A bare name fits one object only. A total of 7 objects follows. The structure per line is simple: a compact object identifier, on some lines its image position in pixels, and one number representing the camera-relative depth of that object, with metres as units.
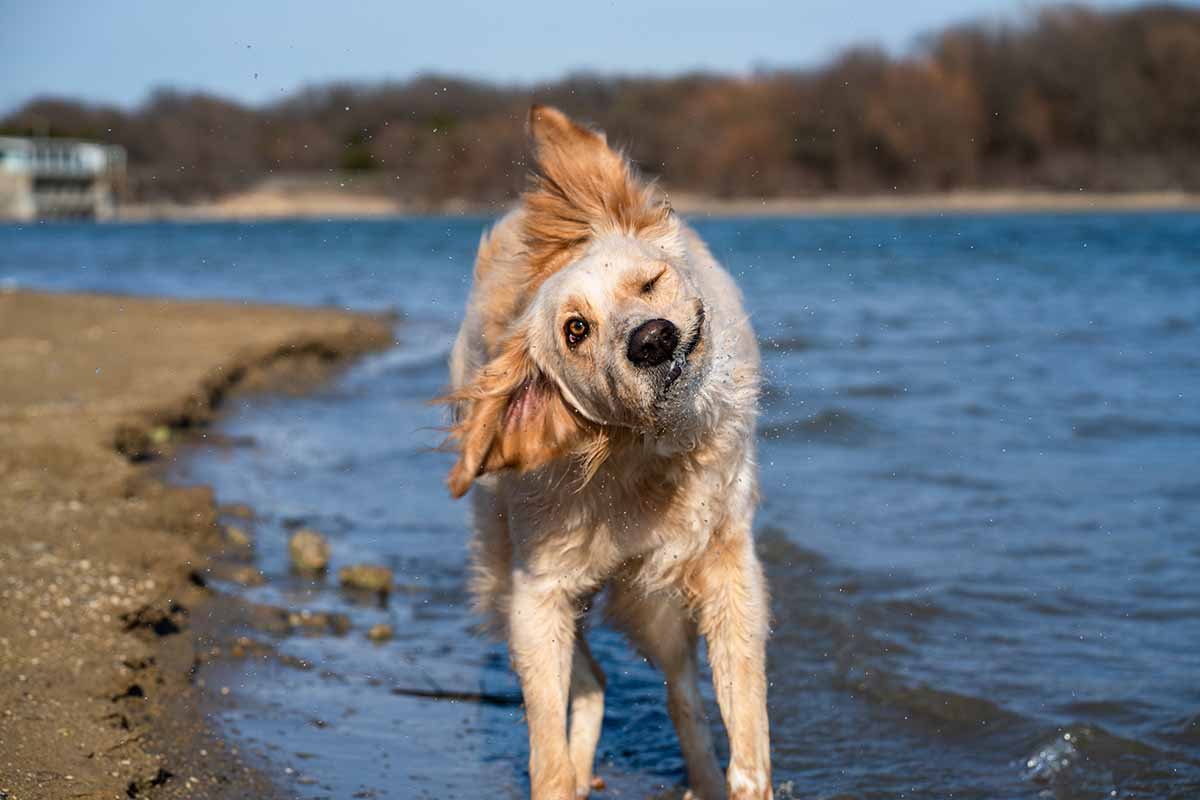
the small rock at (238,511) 7.60
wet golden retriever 3.45
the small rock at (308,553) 6.68
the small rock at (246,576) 6.32
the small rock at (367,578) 6.45
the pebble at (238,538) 6.98
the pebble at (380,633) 5.75
